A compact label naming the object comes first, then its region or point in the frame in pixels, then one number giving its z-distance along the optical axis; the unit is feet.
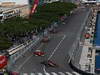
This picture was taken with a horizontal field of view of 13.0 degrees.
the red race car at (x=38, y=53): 289.70
